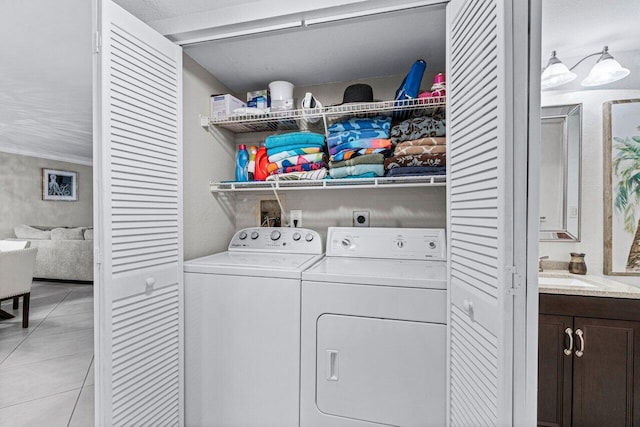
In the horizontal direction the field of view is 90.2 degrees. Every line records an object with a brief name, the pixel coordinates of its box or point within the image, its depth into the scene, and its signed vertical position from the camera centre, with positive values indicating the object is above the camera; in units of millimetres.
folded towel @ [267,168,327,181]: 1920 +219
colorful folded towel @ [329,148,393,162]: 1838 +344
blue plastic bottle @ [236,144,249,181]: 2184 +310
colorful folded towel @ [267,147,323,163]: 1988 +372
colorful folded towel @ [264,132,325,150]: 1988 +452
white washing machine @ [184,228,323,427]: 1533 -660
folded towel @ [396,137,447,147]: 1711 +381
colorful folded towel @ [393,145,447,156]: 1708 +337
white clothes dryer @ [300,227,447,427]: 1368 -606
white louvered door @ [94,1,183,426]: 1273 -53
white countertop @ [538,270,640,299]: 1558 -384
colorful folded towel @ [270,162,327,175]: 1971 +274
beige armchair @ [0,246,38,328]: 3168 -668
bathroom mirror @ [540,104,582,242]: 1694 +214
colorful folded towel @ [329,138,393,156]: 1834 +394
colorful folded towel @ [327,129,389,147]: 1860 +451
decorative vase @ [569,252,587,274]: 1726 -287
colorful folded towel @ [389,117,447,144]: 1766 +468
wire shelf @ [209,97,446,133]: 1742 +582
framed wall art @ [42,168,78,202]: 6762 +571
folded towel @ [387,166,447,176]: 1702 +222
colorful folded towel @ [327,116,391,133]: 1873 +522
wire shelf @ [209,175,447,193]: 1711 +166
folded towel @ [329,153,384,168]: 1815 +297
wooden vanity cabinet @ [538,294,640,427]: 1564 -763
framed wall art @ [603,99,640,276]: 1464 +121
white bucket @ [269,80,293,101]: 2053 +782
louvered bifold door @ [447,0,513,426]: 962 -12
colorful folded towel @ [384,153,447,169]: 1711 +282
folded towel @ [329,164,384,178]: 1813 +237
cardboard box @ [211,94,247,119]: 2022 +677
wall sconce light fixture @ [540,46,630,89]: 1587 +738
